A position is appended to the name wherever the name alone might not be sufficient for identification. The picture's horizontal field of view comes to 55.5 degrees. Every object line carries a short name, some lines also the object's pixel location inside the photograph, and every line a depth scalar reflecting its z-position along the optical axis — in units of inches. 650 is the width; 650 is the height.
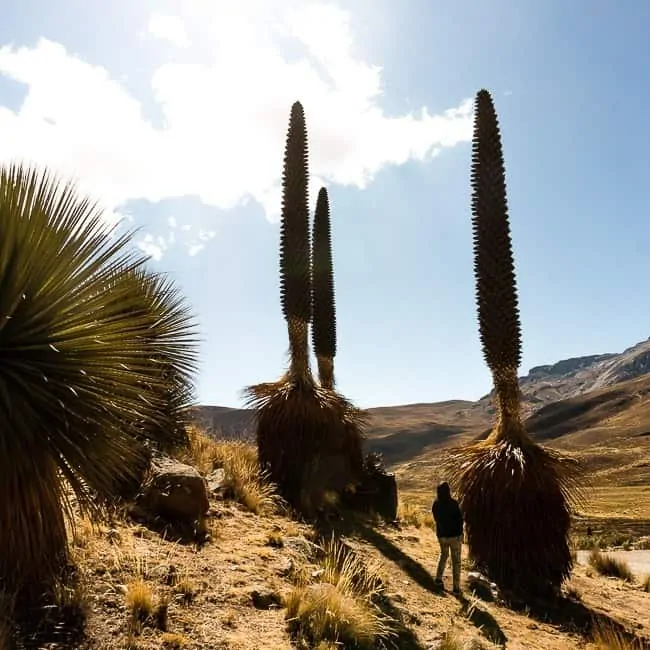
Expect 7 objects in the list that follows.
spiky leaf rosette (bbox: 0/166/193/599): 182.9
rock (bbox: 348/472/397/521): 590.6
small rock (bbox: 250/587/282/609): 247.1
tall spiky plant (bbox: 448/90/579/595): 404.5
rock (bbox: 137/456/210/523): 315.0
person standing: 395.5
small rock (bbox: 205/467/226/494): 415.8
